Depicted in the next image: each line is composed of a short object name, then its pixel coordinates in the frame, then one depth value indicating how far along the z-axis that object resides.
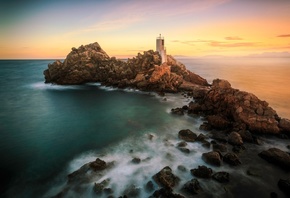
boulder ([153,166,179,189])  13.87
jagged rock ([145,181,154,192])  13.74
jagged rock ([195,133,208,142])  20.48
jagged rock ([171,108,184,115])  29.46
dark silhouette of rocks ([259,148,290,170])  16.19
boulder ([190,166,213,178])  14.85
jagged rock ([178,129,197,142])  20.84
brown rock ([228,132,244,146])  19.50
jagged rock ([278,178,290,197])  13.39
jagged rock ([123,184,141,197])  13.34
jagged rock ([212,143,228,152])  18.59
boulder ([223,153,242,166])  16.41
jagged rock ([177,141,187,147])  19.66
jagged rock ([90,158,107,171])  15.99
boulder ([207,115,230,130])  23.17
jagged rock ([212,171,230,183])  14.34
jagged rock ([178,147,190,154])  18.54
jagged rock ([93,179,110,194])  13.53
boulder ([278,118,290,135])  21.75
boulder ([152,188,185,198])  12.61
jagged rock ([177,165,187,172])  15.92
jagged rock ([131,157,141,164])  17.17
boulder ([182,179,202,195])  13.34
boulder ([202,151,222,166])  16.44
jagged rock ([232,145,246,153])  18.39
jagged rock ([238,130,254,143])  20.16
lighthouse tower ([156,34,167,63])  53.70
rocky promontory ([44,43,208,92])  45.25
